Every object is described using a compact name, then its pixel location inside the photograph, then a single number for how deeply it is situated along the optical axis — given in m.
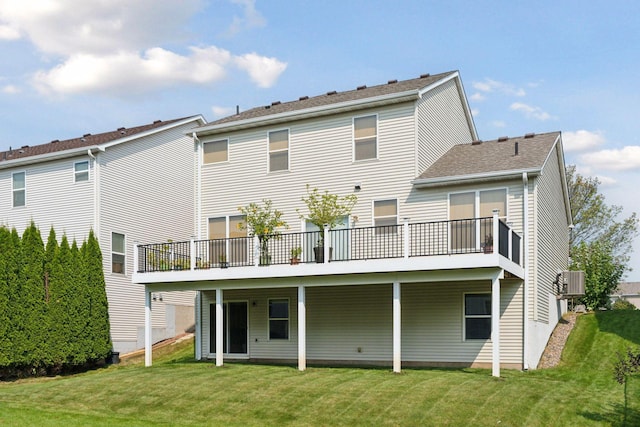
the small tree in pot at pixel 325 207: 20.50
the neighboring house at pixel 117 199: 25.42
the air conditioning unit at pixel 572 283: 23.17
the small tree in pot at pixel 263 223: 20.80
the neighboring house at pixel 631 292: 61.87
